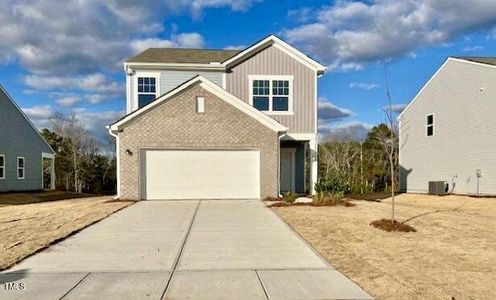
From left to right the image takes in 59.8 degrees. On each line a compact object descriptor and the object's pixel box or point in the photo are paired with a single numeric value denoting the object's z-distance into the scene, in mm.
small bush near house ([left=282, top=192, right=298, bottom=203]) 17109
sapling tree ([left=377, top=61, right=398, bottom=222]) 11633
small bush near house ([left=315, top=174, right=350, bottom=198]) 18750
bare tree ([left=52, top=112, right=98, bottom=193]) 35344
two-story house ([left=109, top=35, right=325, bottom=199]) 18406
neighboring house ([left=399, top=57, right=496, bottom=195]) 20469
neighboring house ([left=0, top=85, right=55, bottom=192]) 26078
